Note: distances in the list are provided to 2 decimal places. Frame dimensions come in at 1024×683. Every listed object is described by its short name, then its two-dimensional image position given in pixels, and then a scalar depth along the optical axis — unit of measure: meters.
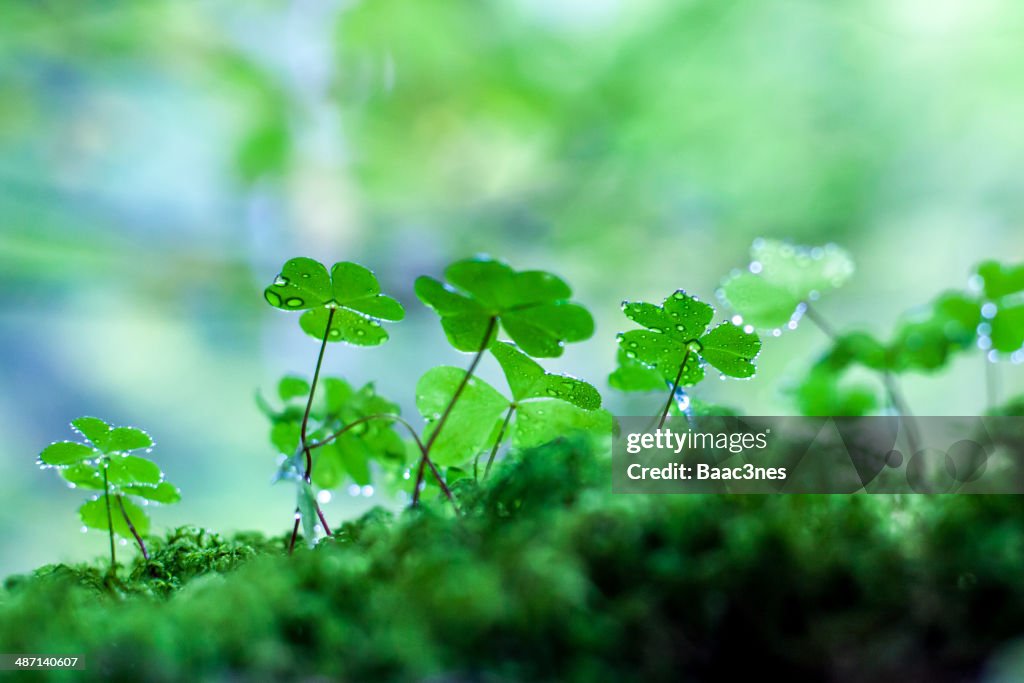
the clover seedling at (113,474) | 0.76
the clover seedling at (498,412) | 0.76
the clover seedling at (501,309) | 0.74
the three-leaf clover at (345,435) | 0.78
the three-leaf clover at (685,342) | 0.75
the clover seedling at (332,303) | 0.75
